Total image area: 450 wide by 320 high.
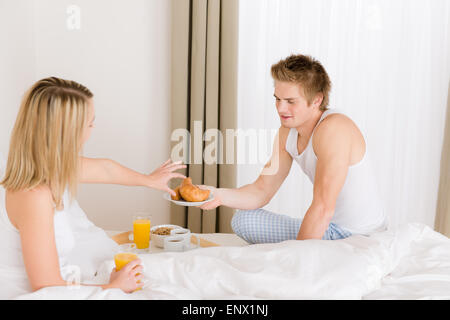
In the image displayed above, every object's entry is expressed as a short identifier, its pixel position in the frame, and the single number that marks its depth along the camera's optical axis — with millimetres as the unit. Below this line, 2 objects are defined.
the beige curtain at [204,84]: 2684
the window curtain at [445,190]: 2643
